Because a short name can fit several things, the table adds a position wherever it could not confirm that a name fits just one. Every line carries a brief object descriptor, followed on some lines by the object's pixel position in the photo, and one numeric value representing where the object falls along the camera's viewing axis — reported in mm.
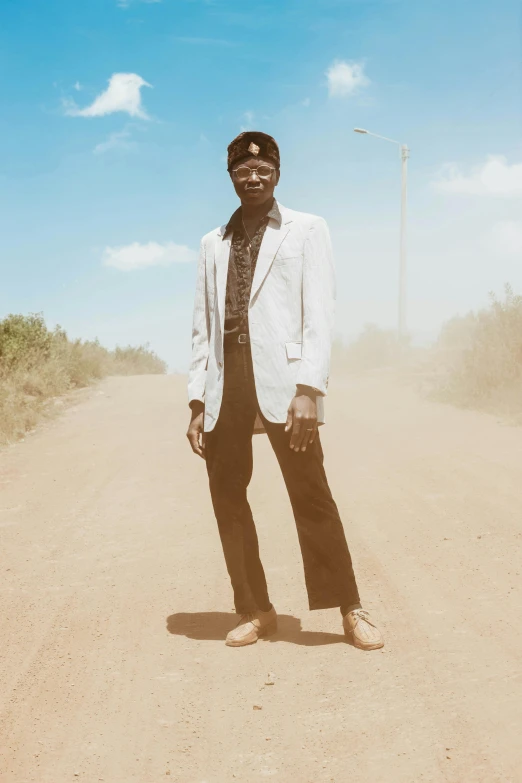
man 3818
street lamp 22703
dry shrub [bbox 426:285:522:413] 12289
